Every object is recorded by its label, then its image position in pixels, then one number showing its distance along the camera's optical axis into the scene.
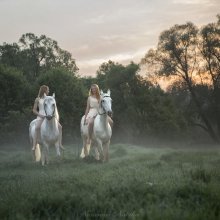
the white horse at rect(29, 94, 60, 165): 18.08
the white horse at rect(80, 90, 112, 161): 18.36
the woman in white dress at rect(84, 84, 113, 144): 19.53
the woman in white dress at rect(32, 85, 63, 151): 19.62
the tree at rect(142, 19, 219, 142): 56.75
